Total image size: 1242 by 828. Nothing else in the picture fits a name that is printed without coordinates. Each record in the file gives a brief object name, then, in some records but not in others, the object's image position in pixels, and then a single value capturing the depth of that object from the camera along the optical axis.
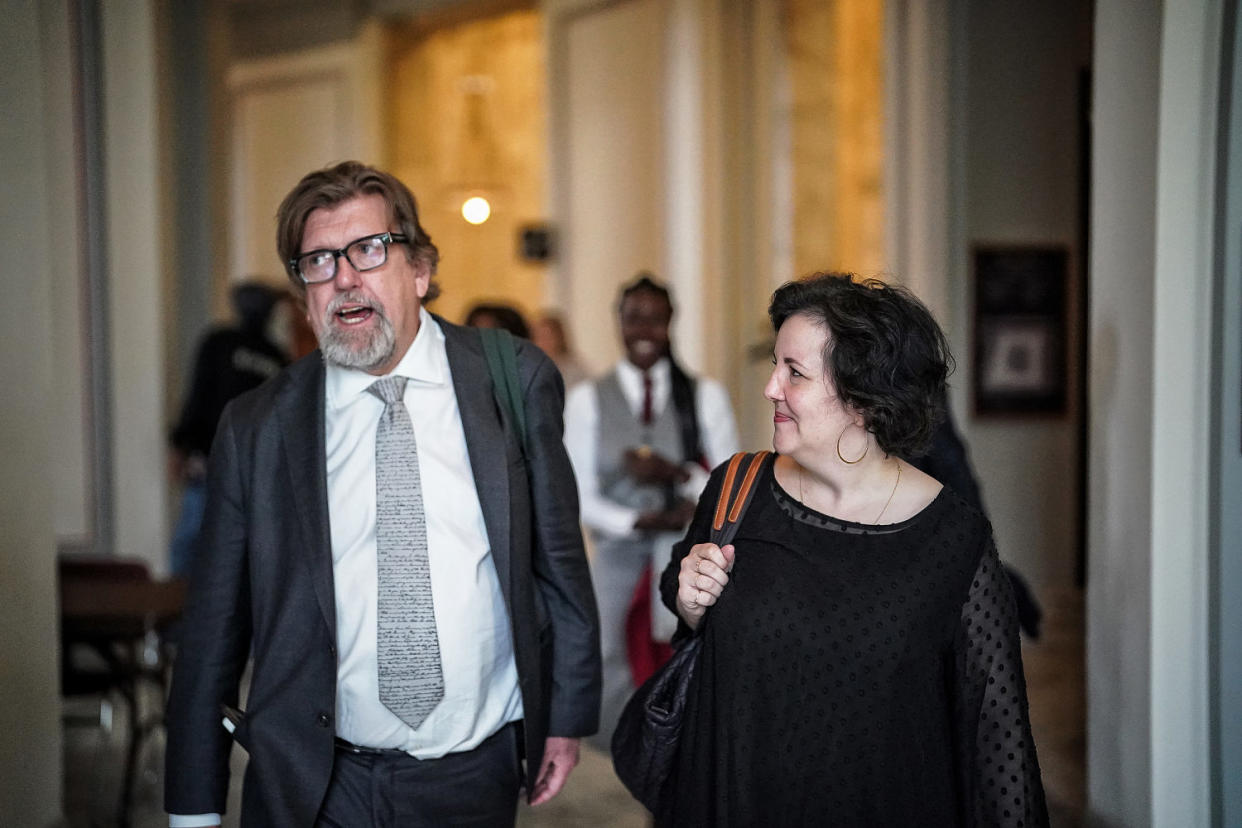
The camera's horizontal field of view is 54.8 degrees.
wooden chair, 4.40
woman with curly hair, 2.13
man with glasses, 2.36
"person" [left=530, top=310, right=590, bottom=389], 7.43
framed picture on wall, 7.36
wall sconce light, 11.06
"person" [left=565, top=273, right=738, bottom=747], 4.47
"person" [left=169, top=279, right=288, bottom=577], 6.96
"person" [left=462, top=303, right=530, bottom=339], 4.75
